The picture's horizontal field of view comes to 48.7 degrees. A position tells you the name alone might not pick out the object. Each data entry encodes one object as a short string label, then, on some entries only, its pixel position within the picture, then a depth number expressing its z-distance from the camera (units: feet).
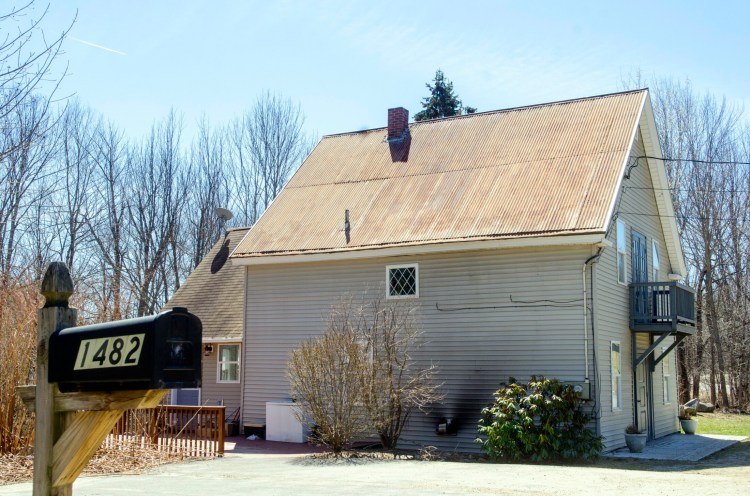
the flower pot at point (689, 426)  78.07
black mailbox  12.66
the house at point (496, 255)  58.08
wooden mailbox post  12.91
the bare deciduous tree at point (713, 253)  113.09
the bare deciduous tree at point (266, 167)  146.61
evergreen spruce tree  138.51
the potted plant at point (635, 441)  60.03
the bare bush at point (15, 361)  43.80
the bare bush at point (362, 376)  55.93
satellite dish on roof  94.68
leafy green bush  53.06
